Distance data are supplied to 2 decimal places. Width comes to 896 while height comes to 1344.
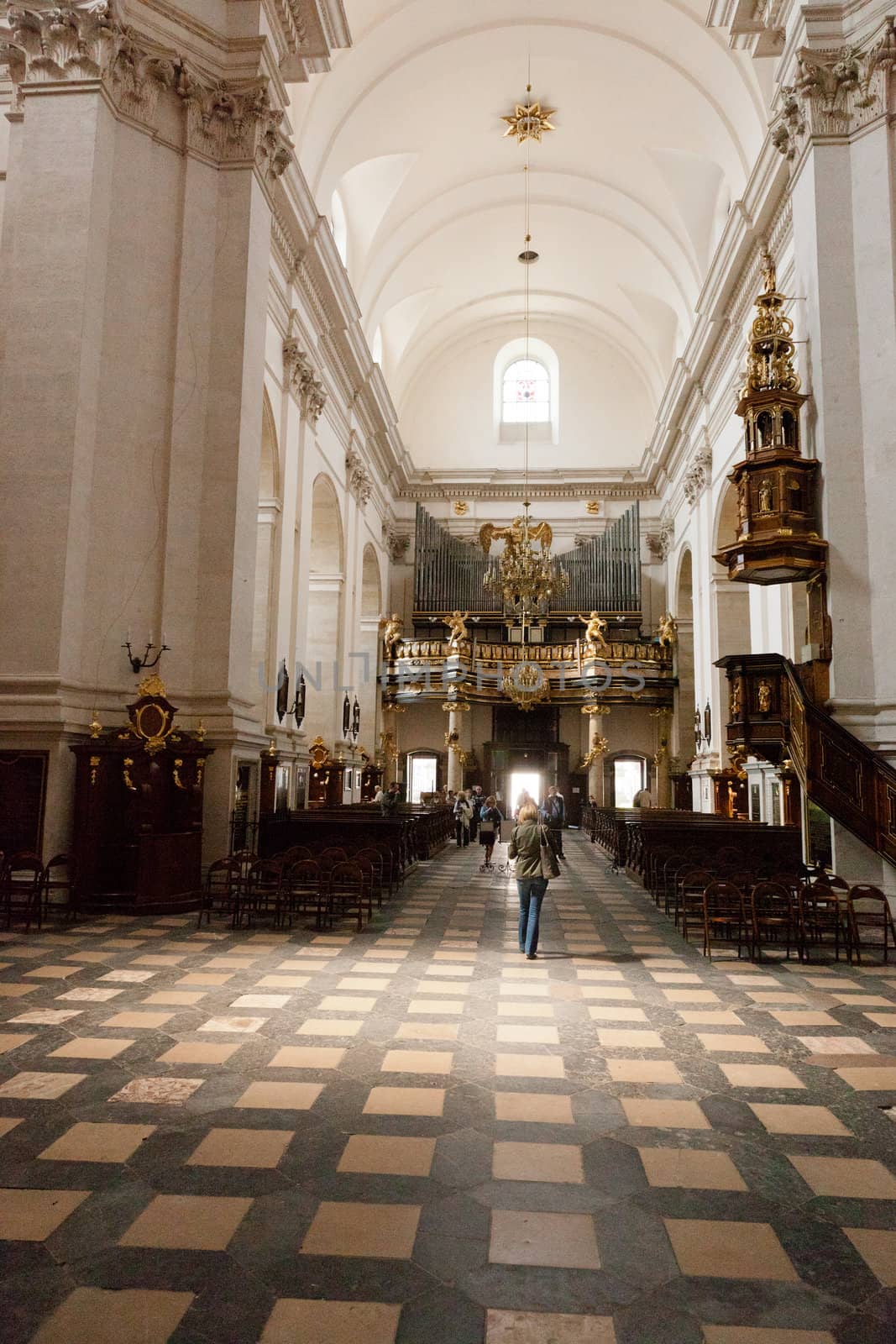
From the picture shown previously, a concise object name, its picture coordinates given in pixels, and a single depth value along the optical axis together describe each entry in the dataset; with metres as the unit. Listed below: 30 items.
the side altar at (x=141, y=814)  9.18
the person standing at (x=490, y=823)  14.52
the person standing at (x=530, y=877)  7.38
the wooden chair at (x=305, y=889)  8.62
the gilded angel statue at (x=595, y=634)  25.47
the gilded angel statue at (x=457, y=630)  24.95
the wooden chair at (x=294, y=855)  9.20
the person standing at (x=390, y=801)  15.96
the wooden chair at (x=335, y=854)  9.20
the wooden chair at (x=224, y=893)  8.67
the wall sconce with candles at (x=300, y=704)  16.36
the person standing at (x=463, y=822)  19.98
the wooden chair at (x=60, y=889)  8.66
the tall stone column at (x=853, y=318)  10.18
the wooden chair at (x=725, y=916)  7.69
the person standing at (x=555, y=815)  15.52
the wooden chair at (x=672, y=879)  9.80
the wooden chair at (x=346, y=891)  8.52
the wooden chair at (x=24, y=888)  8.07
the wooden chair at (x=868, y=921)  7.57
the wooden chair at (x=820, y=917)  7.70
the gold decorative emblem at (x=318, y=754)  18.00
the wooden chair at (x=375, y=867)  9.60
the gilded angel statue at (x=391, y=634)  25.91
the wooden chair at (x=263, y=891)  8.62
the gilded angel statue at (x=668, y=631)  25.45
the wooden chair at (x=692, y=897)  8.43
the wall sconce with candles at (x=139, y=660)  10.34
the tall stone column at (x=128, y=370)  9.88
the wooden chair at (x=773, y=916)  7.55
